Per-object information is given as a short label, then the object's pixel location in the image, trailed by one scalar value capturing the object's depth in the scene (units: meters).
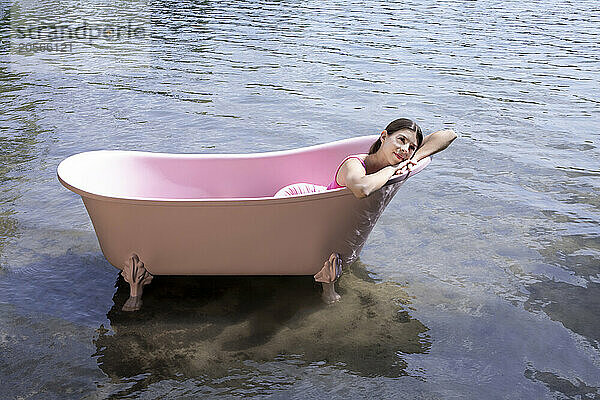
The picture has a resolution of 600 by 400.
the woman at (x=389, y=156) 2.87
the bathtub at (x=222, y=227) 2.85
